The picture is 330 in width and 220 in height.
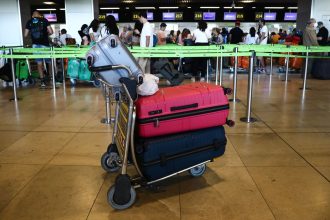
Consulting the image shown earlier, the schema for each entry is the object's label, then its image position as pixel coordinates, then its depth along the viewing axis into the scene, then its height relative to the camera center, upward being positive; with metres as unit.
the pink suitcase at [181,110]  2.65 -0.54
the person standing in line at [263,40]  13.79 +0.08
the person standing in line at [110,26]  7.22 +0.33
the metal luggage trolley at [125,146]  2.53 -0.83
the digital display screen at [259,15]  24.03 +1.88
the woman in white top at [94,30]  9.07 +0.32
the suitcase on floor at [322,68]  10.84 -0.84
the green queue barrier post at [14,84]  7.05 -0.89
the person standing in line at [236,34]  13.80 +0.32
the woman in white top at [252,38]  14.83 +0.18
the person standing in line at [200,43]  10.16 -0.03
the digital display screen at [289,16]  24.08 +1.82
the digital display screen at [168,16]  23.77 +1.79
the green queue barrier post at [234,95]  6.83 -1.06
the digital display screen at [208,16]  23.95 +1.81
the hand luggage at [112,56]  2.56 -0.11
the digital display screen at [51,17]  23.62 +1.70
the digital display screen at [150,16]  23.84 +1.80
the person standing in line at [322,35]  11.32 +0.23
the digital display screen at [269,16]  24.11 +1.83
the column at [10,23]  12.46 +0.68
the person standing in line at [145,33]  8.07 +0.21
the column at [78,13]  12.84 +1.08
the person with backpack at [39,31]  8.77 +0.26
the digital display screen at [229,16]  24.09 +1.82
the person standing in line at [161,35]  11.70 +0.23
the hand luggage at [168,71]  4.53 -0.41
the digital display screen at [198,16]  23.97 +1.81
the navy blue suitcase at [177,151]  2.68 -0.88
